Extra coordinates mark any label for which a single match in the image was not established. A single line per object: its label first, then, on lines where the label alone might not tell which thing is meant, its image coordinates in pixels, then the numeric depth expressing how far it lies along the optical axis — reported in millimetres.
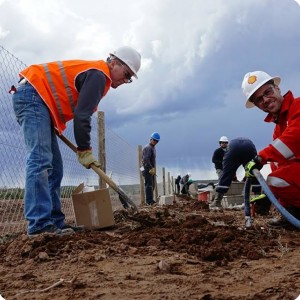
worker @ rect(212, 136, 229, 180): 12523
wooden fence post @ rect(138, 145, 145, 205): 12984
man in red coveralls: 4137
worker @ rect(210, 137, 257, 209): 7064
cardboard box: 4562
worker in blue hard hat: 11680
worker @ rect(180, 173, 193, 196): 18734
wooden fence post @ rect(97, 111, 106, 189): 7887
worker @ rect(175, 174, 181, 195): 23856
